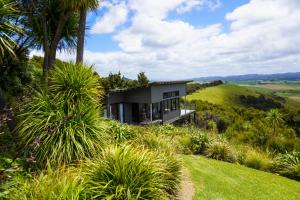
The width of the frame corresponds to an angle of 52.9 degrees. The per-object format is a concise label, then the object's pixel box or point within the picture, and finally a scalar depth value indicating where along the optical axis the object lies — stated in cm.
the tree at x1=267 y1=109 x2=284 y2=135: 3862
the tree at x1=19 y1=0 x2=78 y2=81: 994
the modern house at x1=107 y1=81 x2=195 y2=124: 2486
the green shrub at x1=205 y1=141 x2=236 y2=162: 1218
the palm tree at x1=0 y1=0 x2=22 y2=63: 731
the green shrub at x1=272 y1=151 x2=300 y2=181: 1157
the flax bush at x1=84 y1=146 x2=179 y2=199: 476
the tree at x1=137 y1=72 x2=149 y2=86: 3878
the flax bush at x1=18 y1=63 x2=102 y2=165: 629
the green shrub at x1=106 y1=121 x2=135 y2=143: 936
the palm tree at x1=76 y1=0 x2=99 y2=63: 1017
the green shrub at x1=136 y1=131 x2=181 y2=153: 771
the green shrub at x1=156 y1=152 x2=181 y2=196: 629
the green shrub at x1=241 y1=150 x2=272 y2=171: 1209
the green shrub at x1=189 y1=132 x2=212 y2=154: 1278
